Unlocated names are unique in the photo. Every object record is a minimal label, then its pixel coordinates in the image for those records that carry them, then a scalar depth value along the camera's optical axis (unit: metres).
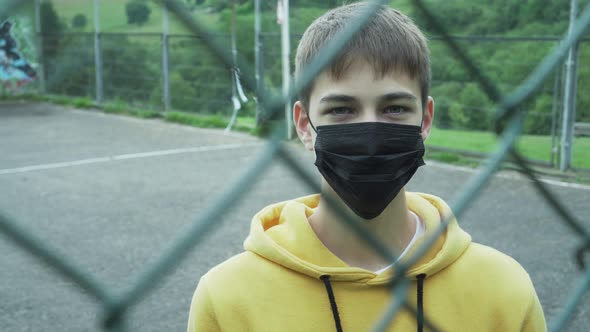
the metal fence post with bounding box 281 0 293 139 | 9.13
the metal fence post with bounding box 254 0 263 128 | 10.02
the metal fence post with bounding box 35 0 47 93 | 15.10
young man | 1.40
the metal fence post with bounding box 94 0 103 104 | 13.60
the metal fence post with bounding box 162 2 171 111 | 11.82
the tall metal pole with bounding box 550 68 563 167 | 7.34
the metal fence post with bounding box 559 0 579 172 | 7.08
